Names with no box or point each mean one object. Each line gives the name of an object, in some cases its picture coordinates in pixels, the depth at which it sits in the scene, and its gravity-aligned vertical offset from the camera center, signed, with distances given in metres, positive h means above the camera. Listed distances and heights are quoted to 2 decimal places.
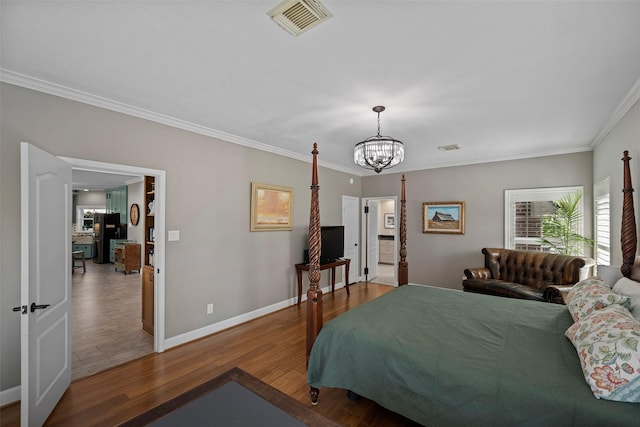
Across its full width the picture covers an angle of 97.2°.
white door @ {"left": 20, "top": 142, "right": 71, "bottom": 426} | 1.78 -0.50
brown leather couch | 3.68 -0.92
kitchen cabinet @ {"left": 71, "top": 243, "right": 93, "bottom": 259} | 9.06 -1.16
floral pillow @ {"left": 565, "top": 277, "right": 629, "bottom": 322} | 1.84 -0.60
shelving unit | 3.47 -0.65
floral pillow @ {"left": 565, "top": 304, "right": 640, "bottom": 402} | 1.25 -0.69
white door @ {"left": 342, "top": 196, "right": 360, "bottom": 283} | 6.00 -0.43
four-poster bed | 1.37 -0.88
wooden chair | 7.40 -1.41
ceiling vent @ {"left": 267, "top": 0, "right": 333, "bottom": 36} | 1.46 +1.08
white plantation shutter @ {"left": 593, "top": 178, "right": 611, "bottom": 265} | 3.32 -0.12
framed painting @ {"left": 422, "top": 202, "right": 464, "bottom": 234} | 5.27 -0.10
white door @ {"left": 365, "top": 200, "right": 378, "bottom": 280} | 6.53 -0.62
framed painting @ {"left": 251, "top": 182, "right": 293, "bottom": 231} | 4.06 +0.08
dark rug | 1.07 -0.80
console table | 4.61 -1.00
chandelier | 2.79 +0.61
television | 4.86 -0.55
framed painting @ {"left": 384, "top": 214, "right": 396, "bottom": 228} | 9.09 -0.26
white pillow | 1.69 -0.53
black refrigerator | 8.70 -0.62
